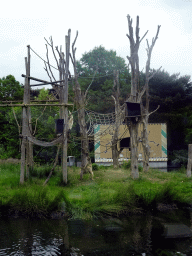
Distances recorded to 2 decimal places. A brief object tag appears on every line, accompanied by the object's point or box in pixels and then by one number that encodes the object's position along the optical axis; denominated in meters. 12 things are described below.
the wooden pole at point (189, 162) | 11.25
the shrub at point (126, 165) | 13.49
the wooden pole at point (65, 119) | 8.95
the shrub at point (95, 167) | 13.16
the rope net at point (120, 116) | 10.27
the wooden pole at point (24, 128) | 8.51
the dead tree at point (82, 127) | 10.60
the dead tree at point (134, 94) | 10.16
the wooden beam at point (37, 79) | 8.92
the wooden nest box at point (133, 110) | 9.59
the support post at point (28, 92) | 8.93
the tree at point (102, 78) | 21.18
